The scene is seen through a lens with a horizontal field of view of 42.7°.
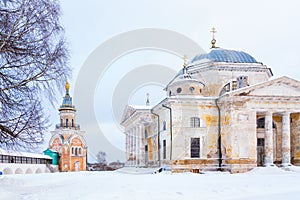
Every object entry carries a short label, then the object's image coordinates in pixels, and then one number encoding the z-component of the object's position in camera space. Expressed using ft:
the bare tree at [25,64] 34.81
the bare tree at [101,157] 256.11
